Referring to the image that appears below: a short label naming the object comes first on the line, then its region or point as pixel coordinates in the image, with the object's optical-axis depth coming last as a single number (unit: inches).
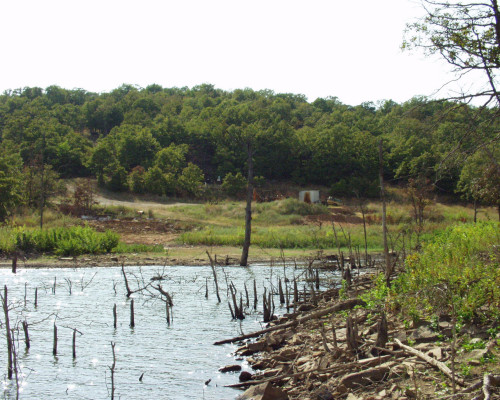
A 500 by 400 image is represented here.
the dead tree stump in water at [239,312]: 691.6
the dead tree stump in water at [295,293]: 706.0
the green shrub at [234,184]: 3361.2
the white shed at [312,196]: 2965.1
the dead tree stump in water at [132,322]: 676.9
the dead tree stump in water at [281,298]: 784.7
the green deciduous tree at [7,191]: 1803.0
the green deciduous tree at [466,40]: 625.6
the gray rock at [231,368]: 512.7
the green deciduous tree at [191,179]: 3250.5
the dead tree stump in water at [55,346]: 531.0
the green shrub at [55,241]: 1464.1
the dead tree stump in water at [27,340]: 570.5
